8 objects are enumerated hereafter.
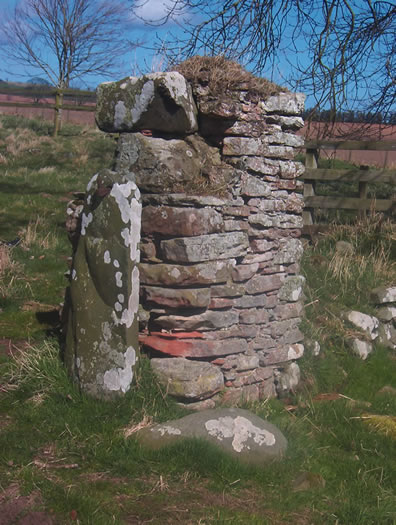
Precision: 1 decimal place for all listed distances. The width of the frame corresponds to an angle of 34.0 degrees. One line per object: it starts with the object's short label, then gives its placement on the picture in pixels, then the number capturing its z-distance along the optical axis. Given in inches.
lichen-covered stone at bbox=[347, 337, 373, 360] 274.2
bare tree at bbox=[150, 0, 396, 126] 277.9
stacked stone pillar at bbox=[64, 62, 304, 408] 198.2
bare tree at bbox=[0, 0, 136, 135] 1137.4
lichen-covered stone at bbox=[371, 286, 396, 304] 308.5
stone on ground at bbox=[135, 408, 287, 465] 172.9
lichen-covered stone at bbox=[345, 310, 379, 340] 288.0
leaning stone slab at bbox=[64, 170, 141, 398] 186.7
